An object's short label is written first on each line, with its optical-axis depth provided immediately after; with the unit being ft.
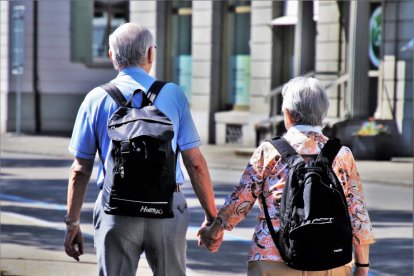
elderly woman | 34.22
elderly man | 35.42
